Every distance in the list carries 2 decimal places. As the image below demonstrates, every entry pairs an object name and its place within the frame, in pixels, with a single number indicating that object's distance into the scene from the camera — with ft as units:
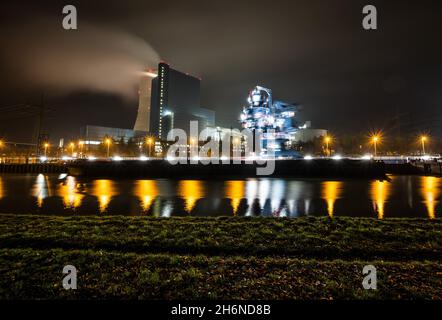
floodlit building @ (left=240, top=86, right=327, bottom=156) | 371.97
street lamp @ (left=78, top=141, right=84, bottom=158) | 416.50
